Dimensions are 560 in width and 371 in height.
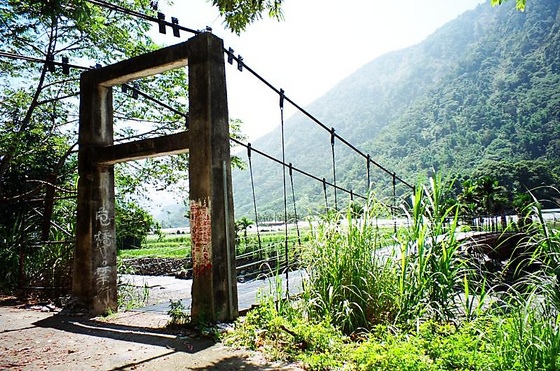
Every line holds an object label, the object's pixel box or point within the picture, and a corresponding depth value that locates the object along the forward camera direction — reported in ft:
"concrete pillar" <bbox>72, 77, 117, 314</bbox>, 14.90
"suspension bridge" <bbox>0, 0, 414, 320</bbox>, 11.87
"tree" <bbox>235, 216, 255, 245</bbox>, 70.49
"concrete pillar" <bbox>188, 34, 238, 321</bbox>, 11.71
